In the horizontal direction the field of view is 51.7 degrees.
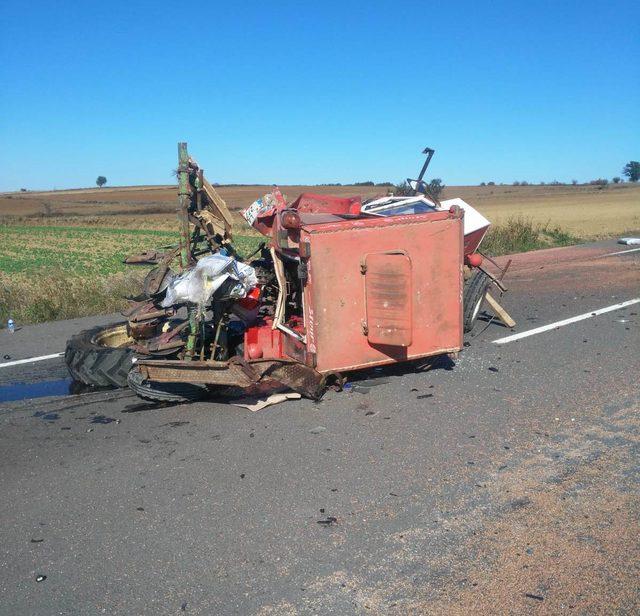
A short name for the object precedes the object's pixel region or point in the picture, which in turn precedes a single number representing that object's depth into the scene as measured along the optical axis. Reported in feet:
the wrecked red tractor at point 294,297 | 17.80
